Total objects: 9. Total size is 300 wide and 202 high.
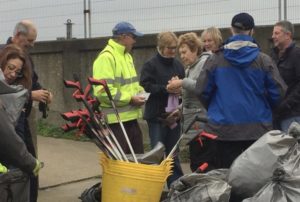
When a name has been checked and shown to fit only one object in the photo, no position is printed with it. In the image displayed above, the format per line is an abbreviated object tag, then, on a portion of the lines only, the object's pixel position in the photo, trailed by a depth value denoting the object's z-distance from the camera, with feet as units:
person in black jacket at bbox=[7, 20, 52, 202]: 17.11
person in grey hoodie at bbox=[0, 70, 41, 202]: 10.68
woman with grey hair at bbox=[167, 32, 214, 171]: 17.82
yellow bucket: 14.47
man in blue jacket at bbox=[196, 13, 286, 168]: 15.44
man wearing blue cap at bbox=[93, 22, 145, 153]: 17.98
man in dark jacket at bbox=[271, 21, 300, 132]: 18.42
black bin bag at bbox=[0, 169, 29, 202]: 11.03
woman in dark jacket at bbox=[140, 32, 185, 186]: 19.97
